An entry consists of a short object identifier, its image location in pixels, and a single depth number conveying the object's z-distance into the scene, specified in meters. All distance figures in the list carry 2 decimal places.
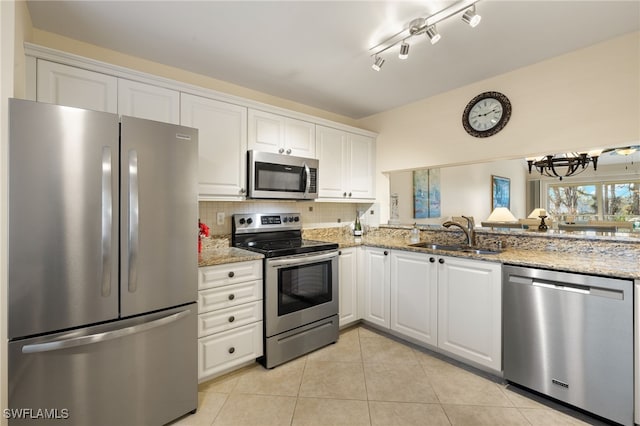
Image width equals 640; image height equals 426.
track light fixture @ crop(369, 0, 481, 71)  1.59
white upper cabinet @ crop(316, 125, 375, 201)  3.11
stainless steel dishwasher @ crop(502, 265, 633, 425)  1.61
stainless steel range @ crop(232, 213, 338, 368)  2.28
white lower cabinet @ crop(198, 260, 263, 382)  1.98
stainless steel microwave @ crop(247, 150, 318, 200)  2.51
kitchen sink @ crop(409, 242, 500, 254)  2.53
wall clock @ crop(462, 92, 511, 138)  2.51
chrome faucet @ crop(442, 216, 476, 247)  2.69
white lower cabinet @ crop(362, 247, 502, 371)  2.12
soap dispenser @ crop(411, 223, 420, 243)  3.07
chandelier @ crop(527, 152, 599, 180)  2.47
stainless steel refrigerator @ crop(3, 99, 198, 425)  1.28
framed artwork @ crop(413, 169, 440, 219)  3.67
